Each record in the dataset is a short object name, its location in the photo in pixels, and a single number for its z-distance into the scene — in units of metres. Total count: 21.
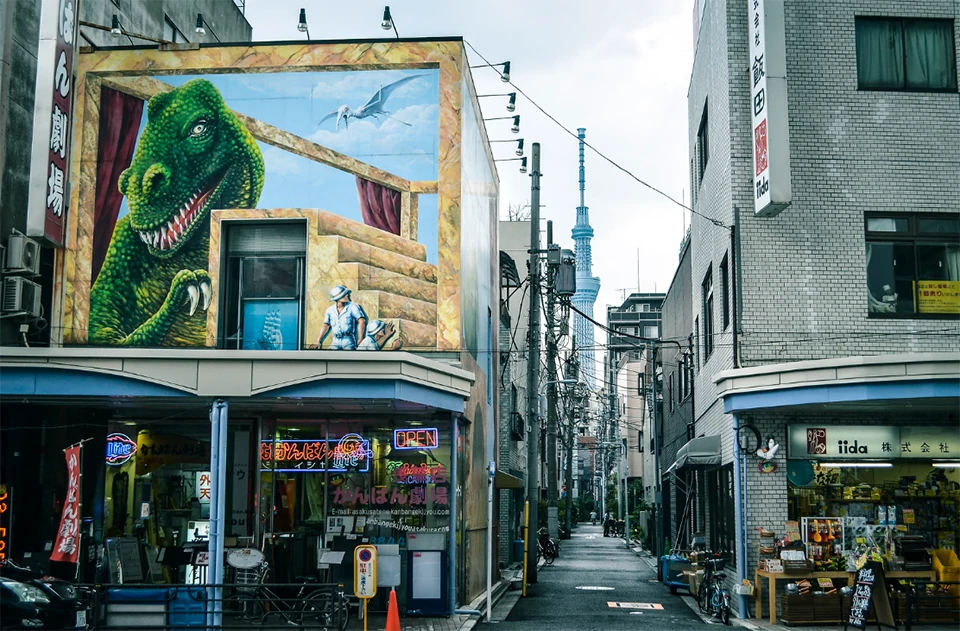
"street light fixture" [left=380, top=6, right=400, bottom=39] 21.34
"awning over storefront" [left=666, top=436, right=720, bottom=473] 23.05
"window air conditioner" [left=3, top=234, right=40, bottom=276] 18.38
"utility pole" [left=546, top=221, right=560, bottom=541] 35.83
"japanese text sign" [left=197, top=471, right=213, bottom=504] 20.75
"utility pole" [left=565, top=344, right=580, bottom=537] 59.44
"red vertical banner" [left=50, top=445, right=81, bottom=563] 17.08
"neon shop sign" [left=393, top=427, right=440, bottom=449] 19.83
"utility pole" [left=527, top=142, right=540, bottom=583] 29.69
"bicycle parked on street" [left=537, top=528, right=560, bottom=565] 38.56
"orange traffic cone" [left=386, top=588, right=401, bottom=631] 15.34
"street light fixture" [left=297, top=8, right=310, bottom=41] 22.23
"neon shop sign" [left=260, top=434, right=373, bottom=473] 20.33
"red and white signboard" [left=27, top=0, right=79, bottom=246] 18.80
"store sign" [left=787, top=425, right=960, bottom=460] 19.50
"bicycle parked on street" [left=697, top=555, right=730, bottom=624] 20.14
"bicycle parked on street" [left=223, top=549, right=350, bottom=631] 15.66
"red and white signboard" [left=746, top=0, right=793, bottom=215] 18.81
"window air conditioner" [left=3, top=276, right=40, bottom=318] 18.44
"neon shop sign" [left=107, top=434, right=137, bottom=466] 20.39
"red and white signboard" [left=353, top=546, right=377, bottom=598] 16.80
